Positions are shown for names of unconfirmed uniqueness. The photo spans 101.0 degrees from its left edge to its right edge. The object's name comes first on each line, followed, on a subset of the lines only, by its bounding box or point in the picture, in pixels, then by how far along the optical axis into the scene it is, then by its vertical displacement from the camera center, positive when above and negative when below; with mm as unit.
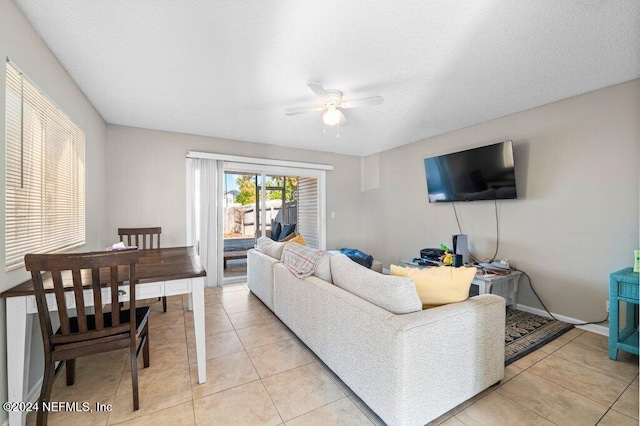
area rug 2244 -1186
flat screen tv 3123 +485
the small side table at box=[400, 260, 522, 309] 2785 -820
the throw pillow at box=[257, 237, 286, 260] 2975 -434
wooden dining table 1381 -521
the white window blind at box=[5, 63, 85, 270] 1528 +267
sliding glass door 4512 +73
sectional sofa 1328 -768
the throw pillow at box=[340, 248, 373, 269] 3125 -599
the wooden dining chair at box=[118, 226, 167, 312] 3150 -260
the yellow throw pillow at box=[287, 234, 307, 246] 3366 -363
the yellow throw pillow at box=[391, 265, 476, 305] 1575 -438
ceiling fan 2414 +1074
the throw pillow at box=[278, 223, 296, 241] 4246 -314
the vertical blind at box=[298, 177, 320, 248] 5344 +53
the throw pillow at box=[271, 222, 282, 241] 4511 -331
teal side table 1991 -686
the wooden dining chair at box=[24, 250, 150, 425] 1300 -540
